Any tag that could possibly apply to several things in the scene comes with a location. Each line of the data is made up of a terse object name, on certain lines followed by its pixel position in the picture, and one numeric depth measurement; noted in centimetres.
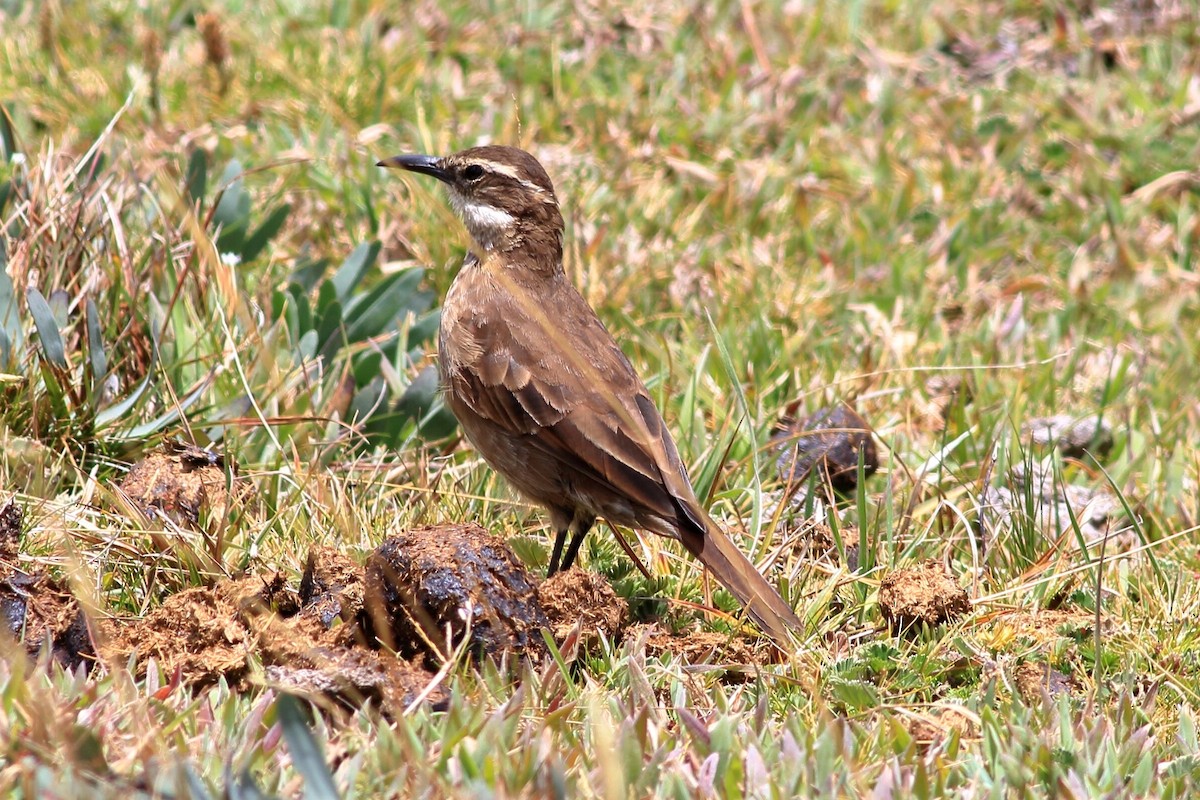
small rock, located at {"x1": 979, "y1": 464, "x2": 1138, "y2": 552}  1025
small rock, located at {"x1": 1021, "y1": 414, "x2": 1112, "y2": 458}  1292
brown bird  941
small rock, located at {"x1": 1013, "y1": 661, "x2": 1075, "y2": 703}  839
